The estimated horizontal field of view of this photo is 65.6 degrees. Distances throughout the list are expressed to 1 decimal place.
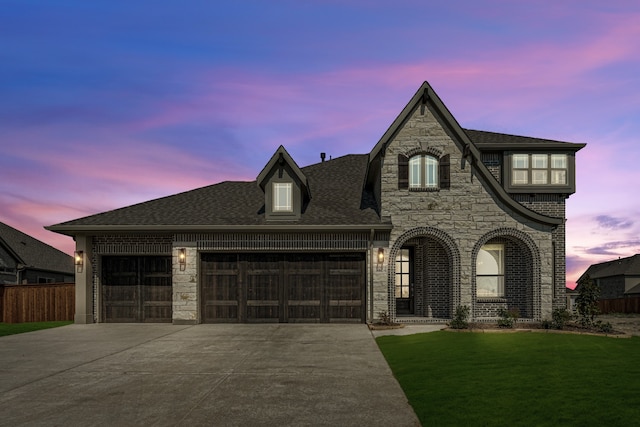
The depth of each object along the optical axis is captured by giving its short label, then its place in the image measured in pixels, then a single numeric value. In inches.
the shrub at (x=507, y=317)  650.2
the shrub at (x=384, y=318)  685.1
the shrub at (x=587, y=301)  668.7
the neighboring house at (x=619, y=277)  1979.6
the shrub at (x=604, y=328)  616.1
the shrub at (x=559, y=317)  643.8
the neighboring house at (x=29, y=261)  1282.0
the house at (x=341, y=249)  720.3
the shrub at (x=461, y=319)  651.5
